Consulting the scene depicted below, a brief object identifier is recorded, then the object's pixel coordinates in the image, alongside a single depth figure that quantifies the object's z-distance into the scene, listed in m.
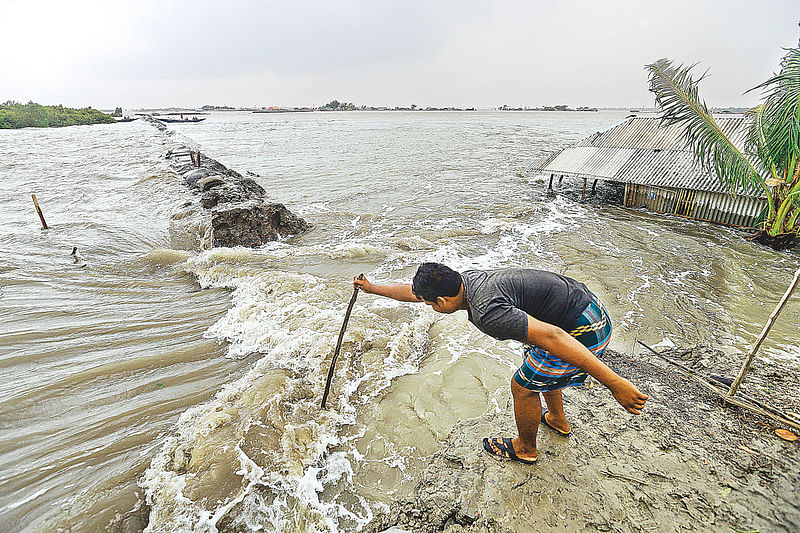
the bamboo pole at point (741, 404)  2.82
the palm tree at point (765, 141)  8.25
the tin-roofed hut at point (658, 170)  10.85
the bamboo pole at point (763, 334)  2.78
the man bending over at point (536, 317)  1.89
